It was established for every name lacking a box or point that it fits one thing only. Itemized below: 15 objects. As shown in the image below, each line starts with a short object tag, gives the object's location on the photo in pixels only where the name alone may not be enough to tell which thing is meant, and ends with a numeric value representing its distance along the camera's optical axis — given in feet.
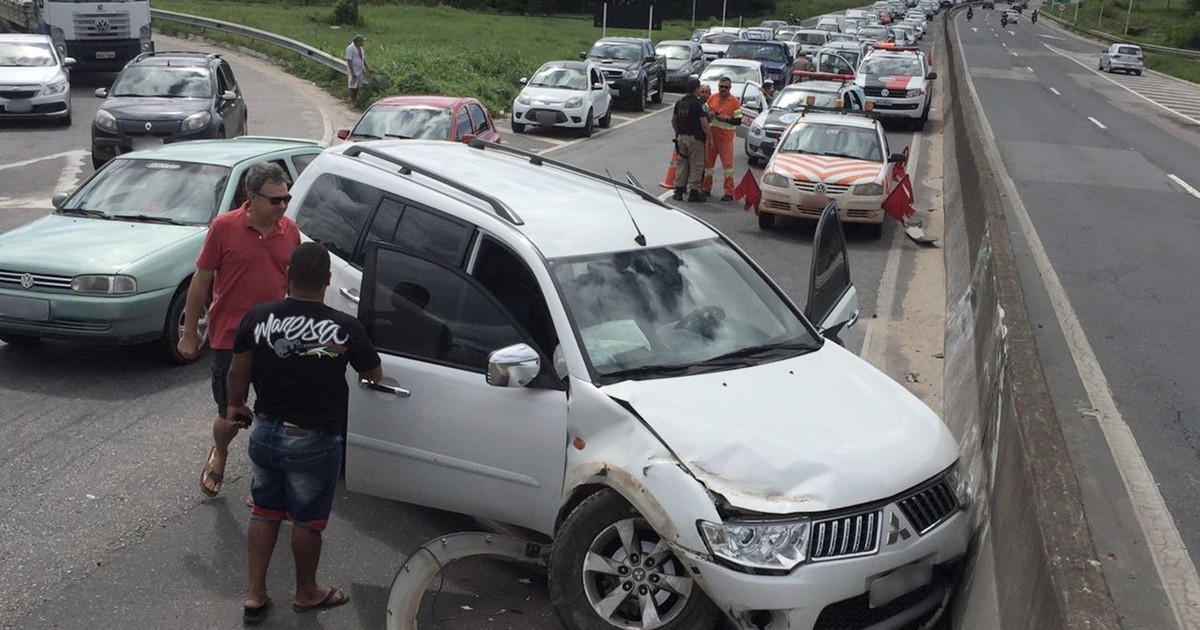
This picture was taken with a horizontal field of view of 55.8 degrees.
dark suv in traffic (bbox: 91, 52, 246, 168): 54.75
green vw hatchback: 26.21
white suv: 14.17
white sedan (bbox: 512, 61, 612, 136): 79.66
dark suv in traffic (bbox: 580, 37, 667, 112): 100.73
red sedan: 52.70
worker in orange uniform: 57.82
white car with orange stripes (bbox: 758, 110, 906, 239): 48.70
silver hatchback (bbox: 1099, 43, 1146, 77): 183.37
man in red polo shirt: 19.56
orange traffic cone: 57.00
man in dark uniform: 55.42
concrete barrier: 12.00
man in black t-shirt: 15.56
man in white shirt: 82.48
